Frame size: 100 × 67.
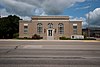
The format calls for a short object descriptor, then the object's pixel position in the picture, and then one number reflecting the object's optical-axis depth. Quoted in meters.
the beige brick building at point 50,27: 22.16
